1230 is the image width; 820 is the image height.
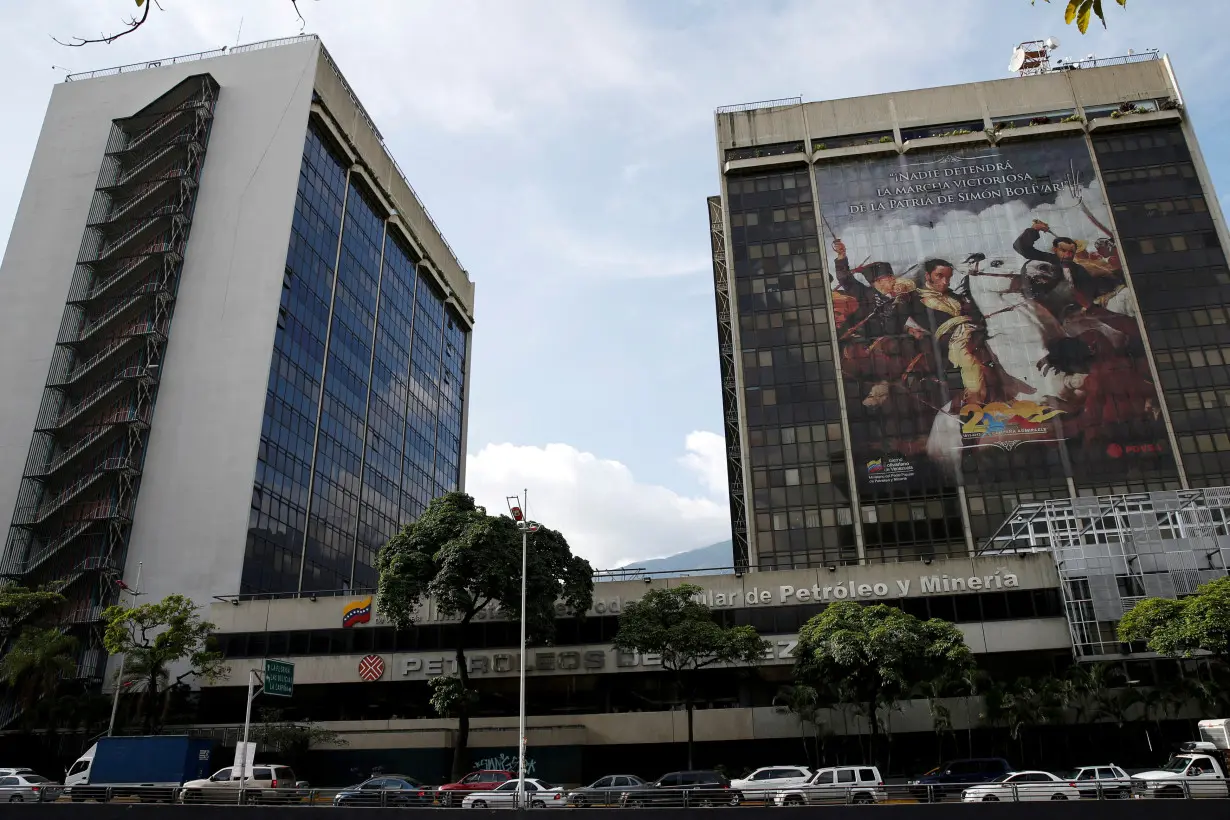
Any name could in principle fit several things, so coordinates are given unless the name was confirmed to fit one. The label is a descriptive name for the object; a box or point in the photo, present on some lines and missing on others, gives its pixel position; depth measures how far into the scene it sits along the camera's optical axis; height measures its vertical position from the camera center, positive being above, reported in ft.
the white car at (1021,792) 89.52 -3.31
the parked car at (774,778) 114.32 -1.72
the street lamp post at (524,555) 100.89 +29.42
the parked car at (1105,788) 87.25 -3.00
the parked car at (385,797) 103.35 -2.37
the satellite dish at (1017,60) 327.67 +238.42
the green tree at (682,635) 152.46 +21.07
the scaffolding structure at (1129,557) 167.94 +35.21
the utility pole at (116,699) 164.04 +14.47
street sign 131.34 +13.91
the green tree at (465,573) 149.28 +31.84
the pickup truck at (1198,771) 84.74 -1.97
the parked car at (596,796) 99.09 -2.77
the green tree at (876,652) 142.00 +16.37
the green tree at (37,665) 171.53 +21.35
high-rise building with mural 259.39 +129.84
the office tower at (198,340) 221.25 +115.70
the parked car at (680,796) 97.04 -2.99
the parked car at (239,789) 106.01 -1.12
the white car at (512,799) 102.63 -3.02
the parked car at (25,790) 114.21 -0.76
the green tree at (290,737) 163.63 +7.07
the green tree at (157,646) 164.45 +23.54
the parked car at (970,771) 122.62 -1.58
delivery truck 137.49 +2.70
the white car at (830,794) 93.97 -3.15
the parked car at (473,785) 102.27 -1.50
